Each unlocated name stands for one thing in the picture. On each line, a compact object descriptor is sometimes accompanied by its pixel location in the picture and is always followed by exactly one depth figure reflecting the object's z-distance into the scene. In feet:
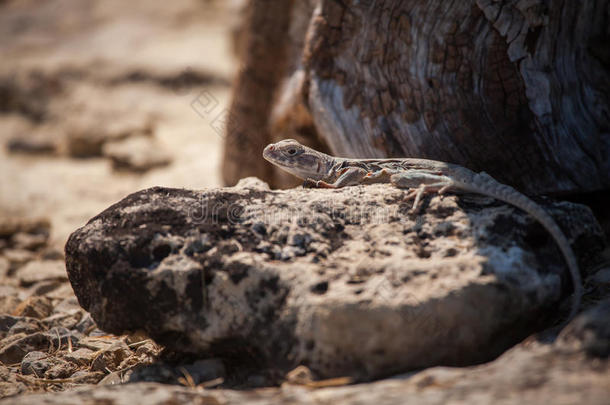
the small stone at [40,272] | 36.63
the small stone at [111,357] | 24.72
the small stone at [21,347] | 26.03
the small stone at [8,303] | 32.28
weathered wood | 28.04
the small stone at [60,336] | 27.58
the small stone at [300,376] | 18.60
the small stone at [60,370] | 24.12
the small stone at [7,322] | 28.71
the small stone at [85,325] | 29.29
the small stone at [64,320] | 29.94
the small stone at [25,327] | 28.53
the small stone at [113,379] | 22.71
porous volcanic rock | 18.72
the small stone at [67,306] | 31.69
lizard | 21.18
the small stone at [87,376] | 23.53
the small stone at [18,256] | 41.83
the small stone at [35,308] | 31.12
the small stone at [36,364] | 24.47
